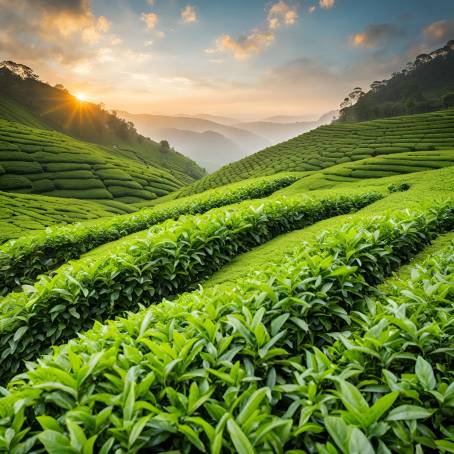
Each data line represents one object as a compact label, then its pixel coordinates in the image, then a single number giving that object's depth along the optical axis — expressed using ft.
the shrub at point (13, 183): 125.18
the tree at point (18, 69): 341.00
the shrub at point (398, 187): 44.07
